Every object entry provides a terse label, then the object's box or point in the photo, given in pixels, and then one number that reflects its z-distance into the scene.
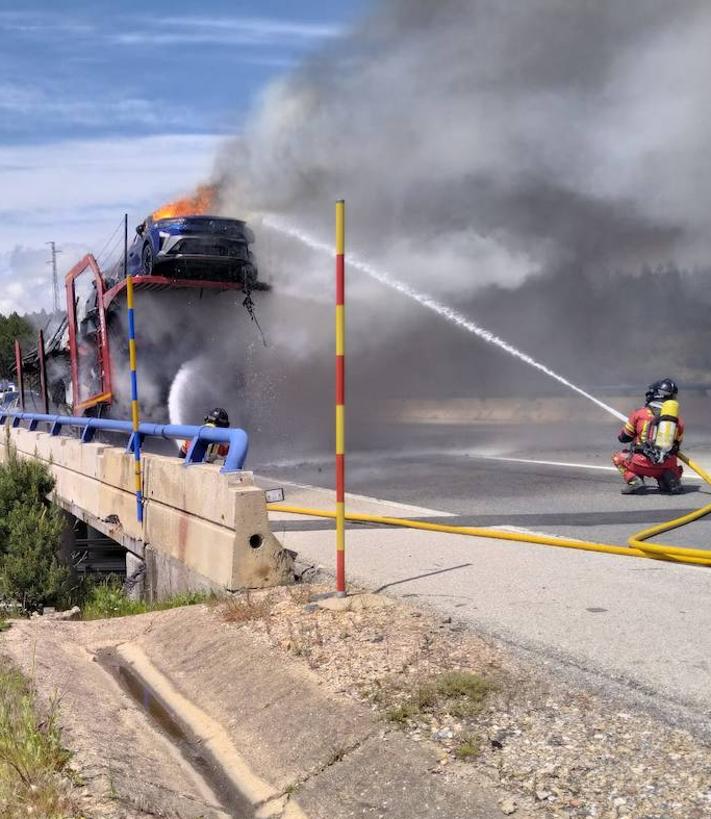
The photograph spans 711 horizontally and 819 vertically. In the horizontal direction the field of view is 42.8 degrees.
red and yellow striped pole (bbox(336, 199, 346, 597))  5.45
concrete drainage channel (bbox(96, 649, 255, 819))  3.89
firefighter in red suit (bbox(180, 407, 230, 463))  10.17
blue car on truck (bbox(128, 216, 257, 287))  14.20
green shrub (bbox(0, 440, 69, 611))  8.45
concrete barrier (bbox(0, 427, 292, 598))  6.17
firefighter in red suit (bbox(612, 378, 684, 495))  10.37
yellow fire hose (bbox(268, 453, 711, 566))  6.51
